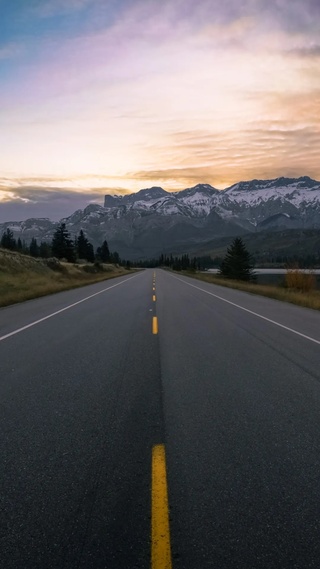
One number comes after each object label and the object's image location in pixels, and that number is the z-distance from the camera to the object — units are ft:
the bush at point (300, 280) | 133.80
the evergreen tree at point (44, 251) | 338.66
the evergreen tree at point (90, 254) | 328.33
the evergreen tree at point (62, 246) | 248.11
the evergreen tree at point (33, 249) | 339.16
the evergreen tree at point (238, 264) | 272.72
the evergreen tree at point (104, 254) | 395.34
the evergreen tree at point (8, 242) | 251.35
